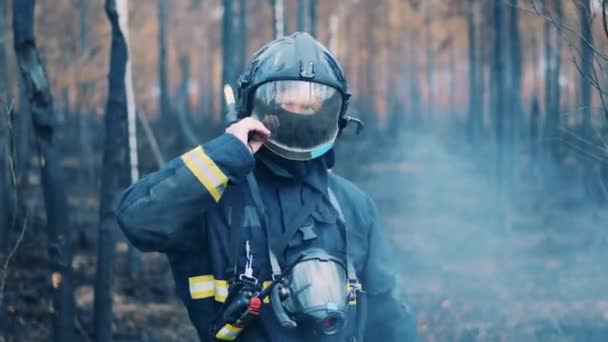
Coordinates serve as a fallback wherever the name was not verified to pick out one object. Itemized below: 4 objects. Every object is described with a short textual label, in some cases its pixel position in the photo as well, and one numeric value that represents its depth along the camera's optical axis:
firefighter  3.04
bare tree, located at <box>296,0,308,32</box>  18.28
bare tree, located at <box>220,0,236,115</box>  11.54
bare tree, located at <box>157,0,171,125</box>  21.68
